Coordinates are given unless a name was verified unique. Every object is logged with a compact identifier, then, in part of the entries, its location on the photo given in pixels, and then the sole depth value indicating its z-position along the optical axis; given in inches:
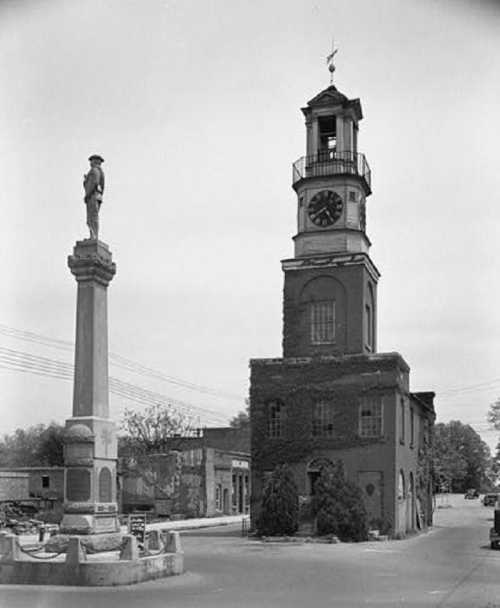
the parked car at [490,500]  3273.4
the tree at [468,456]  4751.0
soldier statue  892.0
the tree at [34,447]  3444.9
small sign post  988.9
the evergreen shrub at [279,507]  1459.2
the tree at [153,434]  2953.2
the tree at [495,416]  2452.0
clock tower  1673.2
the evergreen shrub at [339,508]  1418.6
